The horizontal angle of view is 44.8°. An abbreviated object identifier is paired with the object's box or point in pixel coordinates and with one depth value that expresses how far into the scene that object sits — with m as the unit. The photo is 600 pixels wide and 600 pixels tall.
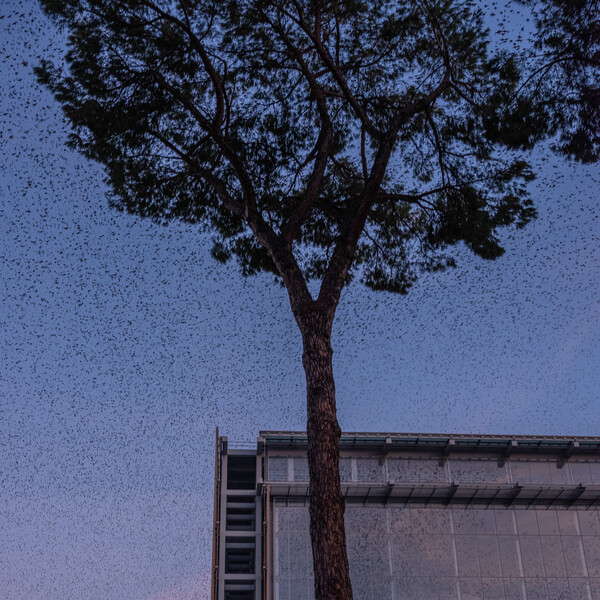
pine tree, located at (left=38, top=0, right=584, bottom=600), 12.20
